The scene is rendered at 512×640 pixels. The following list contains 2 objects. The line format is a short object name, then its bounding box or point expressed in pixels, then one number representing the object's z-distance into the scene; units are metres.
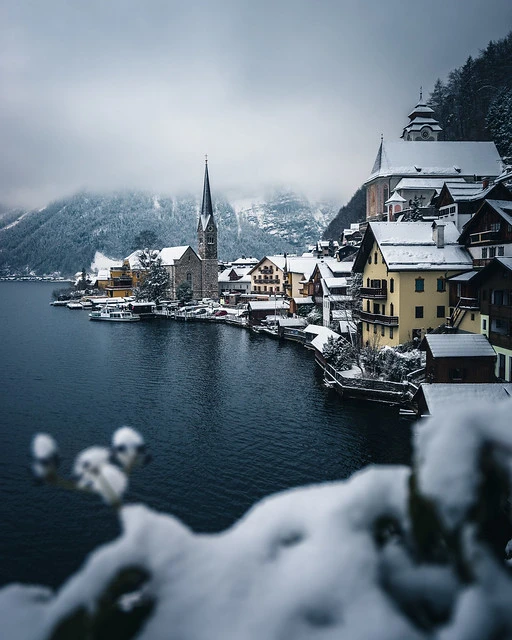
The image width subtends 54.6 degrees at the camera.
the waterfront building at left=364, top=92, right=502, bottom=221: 58.81
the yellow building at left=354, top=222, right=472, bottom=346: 31.19
